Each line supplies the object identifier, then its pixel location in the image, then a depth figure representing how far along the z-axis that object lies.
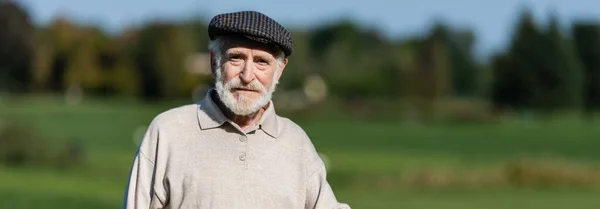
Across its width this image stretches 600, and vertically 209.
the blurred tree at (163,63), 60.53
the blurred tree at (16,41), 56.41
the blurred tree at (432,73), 55.34
